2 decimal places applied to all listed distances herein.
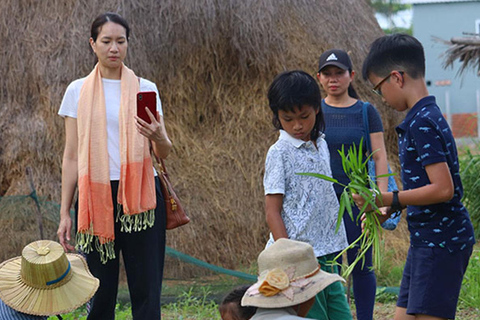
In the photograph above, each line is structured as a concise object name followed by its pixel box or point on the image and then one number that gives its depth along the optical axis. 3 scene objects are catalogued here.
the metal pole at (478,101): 25.97
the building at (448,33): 28.28
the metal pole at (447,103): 27.94
